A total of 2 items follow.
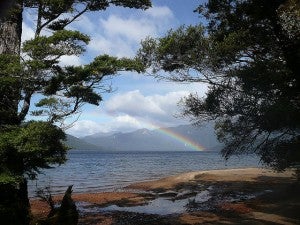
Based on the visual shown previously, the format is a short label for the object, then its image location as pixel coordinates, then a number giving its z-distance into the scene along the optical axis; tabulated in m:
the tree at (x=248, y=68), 9.86
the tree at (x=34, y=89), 7.92
